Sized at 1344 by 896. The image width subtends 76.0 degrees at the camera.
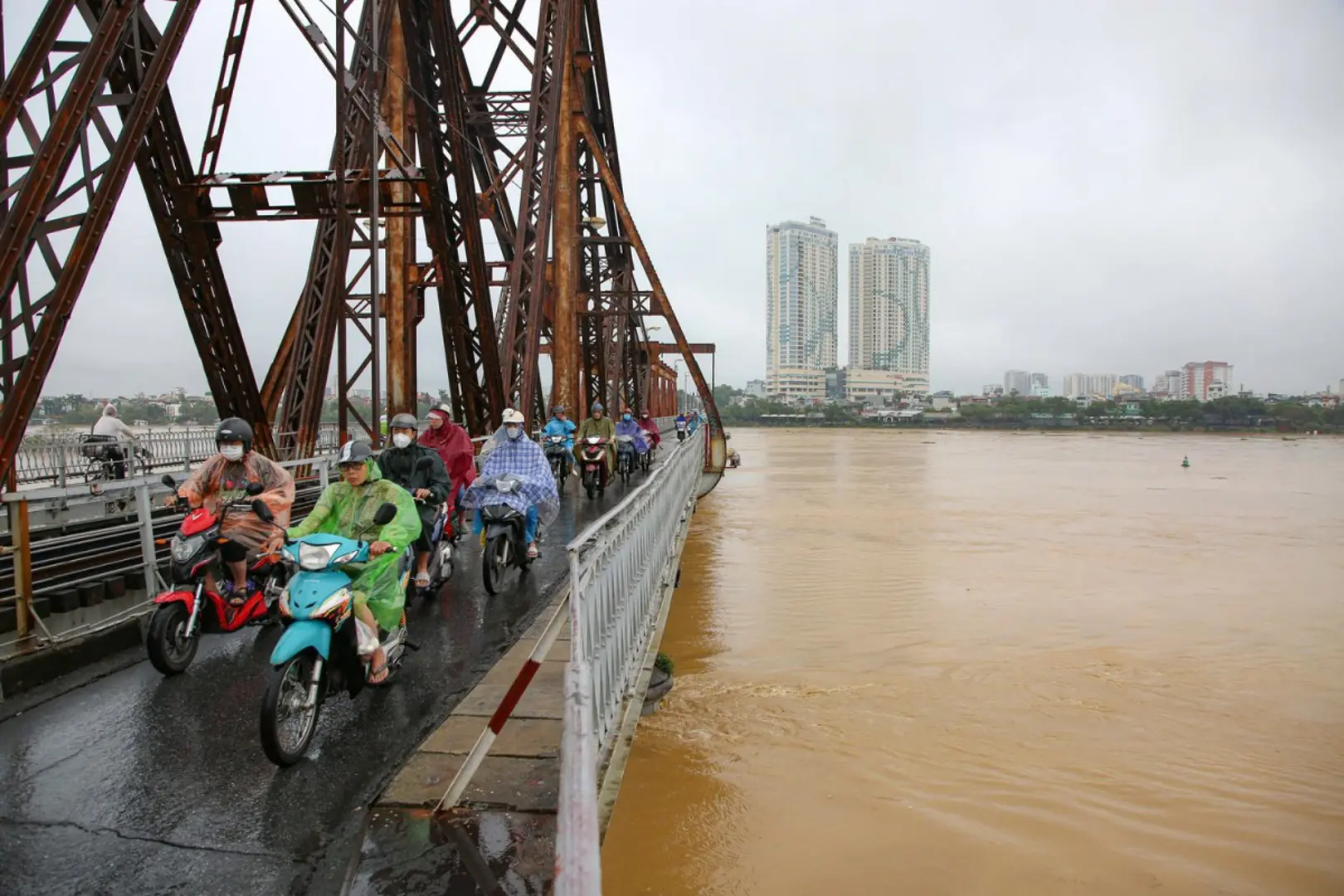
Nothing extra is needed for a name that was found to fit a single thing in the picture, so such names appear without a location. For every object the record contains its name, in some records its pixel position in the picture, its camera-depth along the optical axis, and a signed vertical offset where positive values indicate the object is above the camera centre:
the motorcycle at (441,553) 6.58 -1.06
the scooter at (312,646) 3.60 -1.01
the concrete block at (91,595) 5.44 -1.09
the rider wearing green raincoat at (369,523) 4.34 -0.55
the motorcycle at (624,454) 16.41 -0.67
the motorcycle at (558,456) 12.96 -0.57
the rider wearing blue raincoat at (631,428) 16.84 -0.17
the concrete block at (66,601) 5.25 -1.08
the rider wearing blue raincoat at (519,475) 7.36 -0.48
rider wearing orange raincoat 5.00 -0.41
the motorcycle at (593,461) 12.70 -0.62
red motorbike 4.67 -1.02
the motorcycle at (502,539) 6.96 -1.00
